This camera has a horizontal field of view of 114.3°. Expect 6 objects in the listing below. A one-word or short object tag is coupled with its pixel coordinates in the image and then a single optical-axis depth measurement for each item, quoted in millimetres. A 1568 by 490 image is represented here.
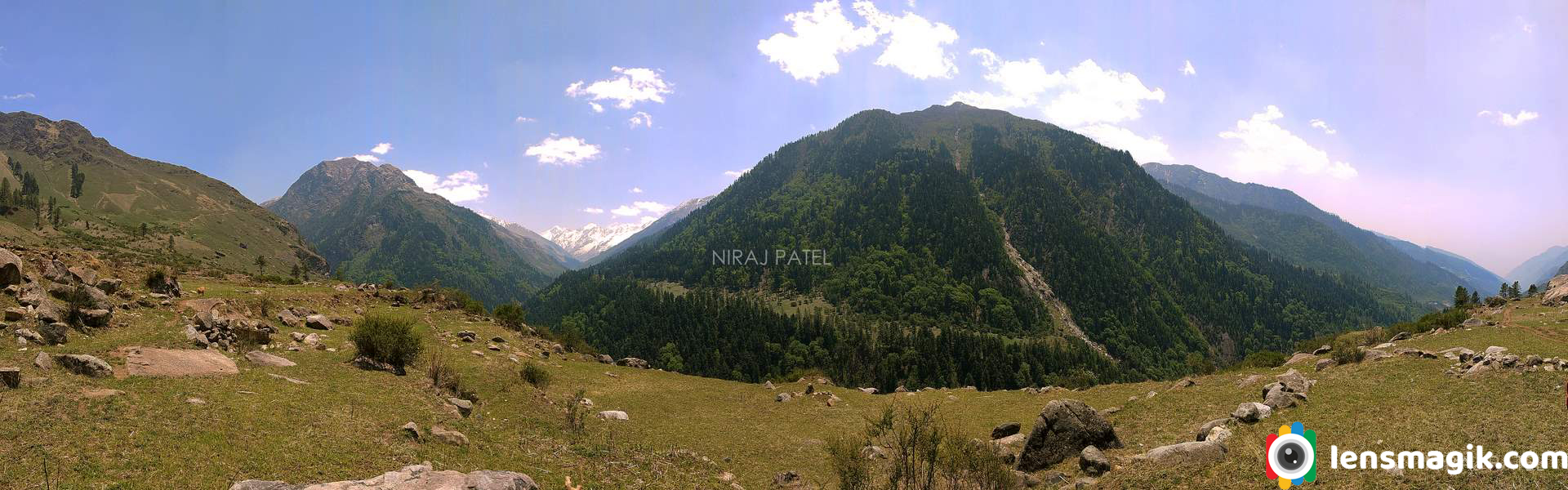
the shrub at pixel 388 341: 21703
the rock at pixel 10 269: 18016
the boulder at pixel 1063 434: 16016
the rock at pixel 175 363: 14344
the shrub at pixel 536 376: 25514
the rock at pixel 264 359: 18047
